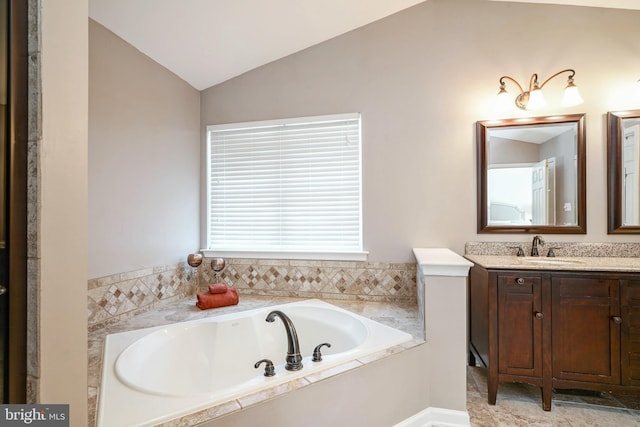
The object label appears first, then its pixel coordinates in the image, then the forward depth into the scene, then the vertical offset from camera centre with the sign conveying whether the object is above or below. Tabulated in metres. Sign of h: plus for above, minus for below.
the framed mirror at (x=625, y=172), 2.13 +0.30
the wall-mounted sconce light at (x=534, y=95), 2.12 +0.87
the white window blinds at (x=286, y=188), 2.56 +0.23
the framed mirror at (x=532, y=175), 2.22 +0.30
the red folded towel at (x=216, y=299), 2.26 -0.66
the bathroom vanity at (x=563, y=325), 1.74 -0.67
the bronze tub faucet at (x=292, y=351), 1.39 -0.65
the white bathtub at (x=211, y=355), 1.14 -0.74
